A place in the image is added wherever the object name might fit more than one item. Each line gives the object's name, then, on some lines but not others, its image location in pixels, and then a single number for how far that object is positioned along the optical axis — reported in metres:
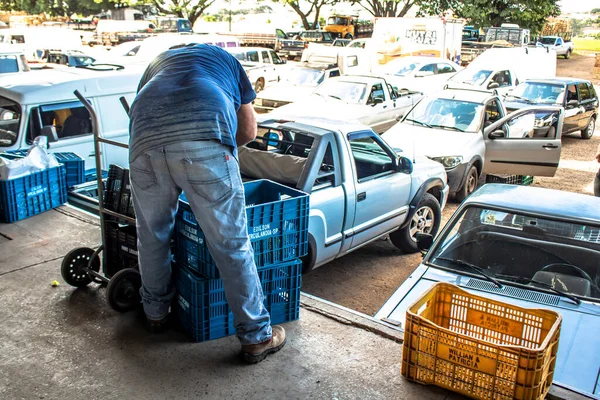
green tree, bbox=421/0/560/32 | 40.69
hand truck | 4.01
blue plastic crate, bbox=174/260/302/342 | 3.62
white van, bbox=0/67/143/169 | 7.80
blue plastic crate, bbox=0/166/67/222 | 5.89
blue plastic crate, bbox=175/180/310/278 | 3.64
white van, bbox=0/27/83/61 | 23.17
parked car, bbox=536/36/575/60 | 40.12
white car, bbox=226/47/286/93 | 21.09
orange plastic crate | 2.96
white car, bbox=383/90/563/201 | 9.71
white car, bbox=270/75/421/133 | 12.96
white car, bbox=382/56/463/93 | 18.16
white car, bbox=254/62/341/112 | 14.91
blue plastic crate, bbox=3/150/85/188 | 7.05
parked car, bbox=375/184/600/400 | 4.14
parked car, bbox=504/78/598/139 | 14.68
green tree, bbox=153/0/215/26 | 43.78
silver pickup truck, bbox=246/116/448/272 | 5.99
